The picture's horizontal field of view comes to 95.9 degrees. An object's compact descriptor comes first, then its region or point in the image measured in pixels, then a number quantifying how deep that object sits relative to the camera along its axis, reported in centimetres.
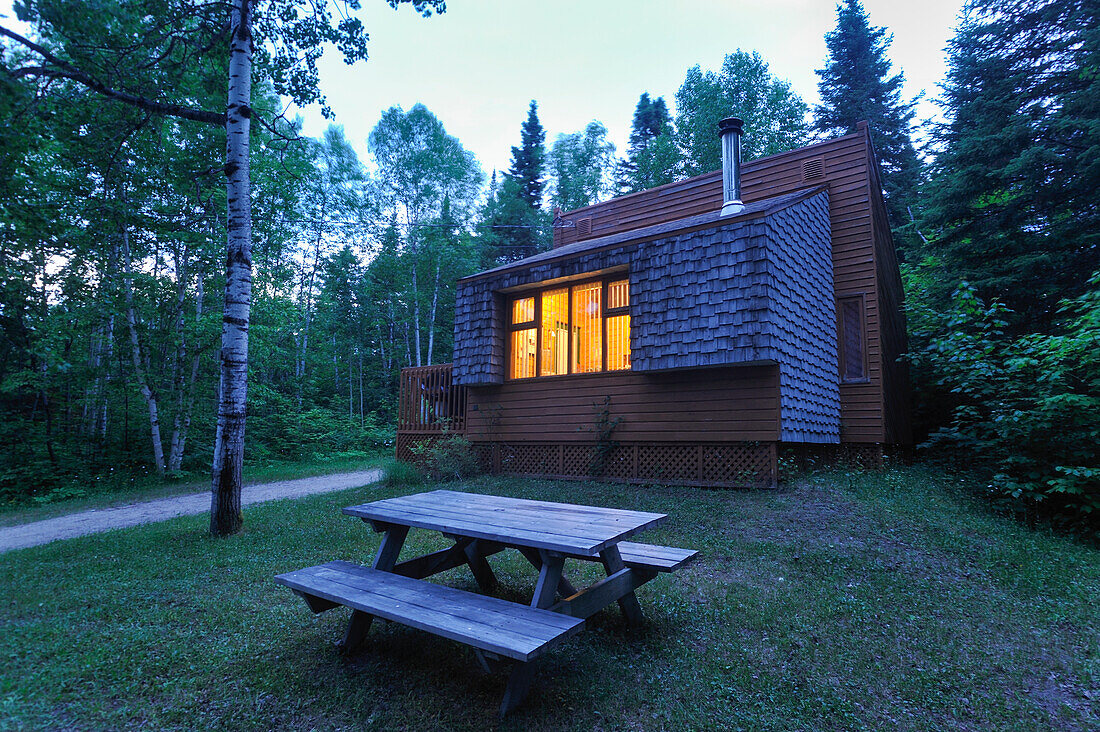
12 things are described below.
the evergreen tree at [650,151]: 2142
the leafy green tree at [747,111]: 2028
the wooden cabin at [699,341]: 677
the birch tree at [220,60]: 541
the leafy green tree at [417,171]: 1942
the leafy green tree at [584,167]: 2377
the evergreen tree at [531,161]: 2658
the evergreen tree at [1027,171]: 856
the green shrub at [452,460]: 885
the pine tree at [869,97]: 1808
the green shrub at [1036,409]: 578
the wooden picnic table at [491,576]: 206
